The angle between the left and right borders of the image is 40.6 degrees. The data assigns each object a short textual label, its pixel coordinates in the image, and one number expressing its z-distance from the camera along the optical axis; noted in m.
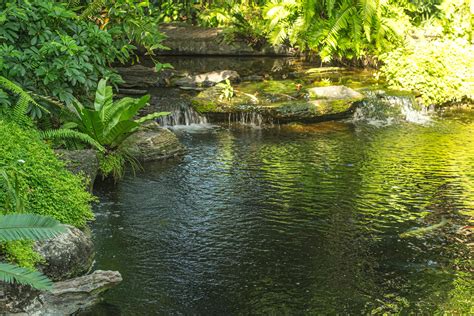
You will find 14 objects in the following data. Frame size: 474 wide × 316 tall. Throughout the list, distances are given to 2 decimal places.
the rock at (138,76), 15.65
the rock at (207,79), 15.80
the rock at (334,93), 13.76
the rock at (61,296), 4.68
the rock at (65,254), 5.36
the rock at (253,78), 16.29
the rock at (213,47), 21.30
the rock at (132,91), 14.55
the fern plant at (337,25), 15.64
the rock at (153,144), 10.14
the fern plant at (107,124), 8.68
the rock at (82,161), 7.77
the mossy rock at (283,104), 13.17
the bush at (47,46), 7.99
